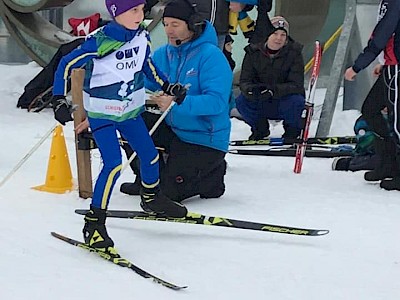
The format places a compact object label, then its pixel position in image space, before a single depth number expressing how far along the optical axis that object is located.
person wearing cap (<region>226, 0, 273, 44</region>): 7.02
